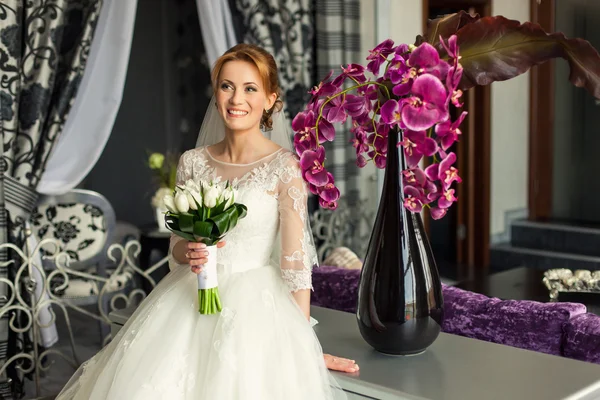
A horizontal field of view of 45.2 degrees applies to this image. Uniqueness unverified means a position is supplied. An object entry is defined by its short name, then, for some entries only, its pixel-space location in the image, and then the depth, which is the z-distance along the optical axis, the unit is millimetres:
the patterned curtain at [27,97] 3434
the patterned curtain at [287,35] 4707
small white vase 4582
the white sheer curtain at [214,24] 4328
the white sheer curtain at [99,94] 3877
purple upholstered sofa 1999
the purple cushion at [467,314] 2162
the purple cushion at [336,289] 2557
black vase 1729
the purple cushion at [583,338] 1965
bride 1671
